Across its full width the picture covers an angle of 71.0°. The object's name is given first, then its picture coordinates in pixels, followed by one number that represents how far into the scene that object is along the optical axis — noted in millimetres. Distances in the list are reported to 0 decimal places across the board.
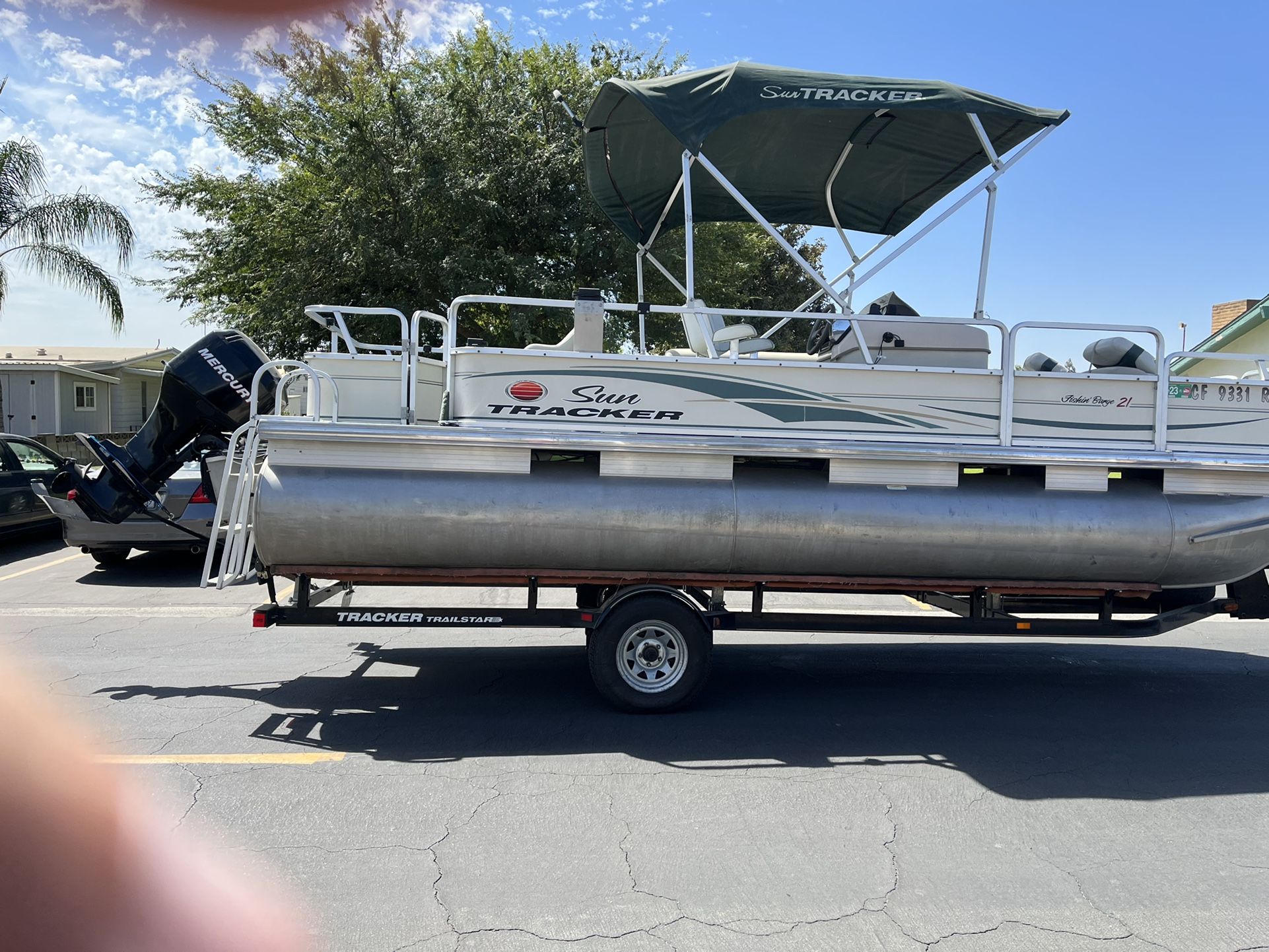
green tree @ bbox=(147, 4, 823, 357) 14133
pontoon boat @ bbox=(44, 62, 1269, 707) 5352
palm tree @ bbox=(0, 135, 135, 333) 18594
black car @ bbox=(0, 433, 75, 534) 11266
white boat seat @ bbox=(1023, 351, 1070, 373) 6160
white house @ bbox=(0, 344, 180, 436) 27047
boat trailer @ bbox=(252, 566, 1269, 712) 5492
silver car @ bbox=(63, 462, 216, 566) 9812
